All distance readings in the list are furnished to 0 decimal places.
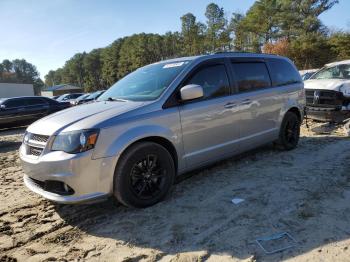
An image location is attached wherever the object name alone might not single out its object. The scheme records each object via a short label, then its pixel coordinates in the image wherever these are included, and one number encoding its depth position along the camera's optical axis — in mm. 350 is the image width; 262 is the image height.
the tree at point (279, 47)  48375
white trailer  49188
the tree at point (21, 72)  139475
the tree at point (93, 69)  108562
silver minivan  3930
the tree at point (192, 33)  63406
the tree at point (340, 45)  44000
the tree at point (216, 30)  61031
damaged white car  9344
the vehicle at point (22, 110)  15102
